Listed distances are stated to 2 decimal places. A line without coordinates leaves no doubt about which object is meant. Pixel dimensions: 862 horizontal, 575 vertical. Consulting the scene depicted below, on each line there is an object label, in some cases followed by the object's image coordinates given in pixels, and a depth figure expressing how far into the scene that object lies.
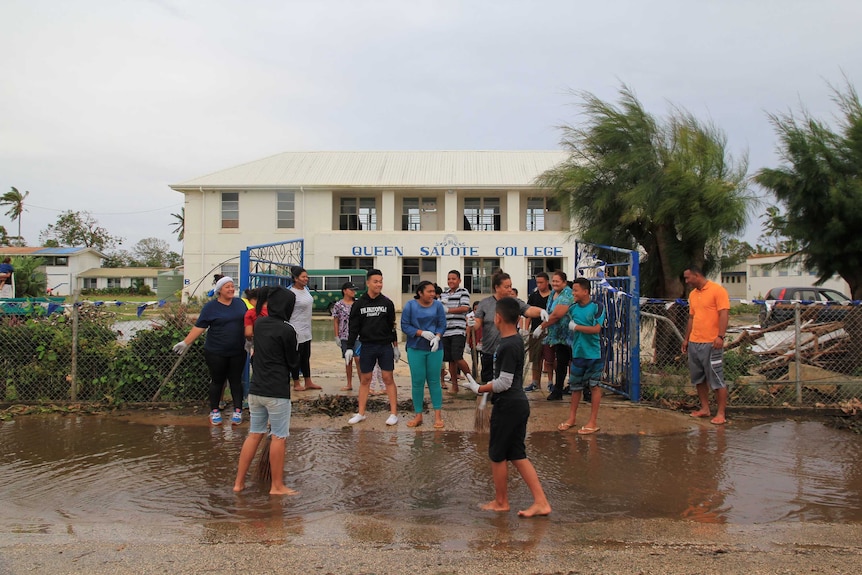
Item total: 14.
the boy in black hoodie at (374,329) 6.88
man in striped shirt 8.18
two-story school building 29.36
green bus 26.33
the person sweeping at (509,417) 4.35
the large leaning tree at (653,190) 9.18
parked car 8.66
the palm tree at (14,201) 66.06
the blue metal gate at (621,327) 7.76
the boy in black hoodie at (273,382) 4.83
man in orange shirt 7.08
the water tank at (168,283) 36.50
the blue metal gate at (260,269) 7.83
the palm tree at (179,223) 63.16
